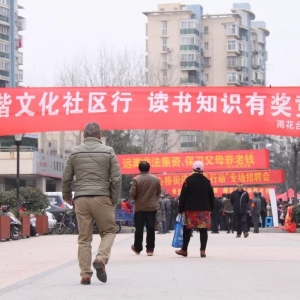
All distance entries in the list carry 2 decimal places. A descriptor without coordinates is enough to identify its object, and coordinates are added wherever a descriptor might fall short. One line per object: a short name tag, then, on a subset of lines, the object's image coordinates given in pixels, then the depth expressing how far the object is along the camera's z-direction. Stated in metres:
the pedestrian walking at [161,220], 27.73
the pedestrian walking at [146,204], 15.36
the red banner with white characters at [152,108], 22.98
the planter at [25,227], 27.00
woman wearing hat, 14.68
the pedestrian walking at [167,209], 32.94
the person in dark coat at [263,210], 35.44
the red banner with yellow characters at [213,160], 46.12
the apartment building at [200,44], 118.00
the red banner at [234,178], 45.41
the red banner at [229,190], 46.56
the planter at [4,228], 23.77
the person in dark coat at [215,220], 32.38
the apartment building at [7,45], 99.81
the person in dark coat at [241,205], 25.28
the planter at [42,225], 30.45
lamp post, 27.57
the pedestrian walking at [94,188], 10.30
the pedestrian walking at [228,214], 33.12
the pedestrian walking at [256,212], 32.44
